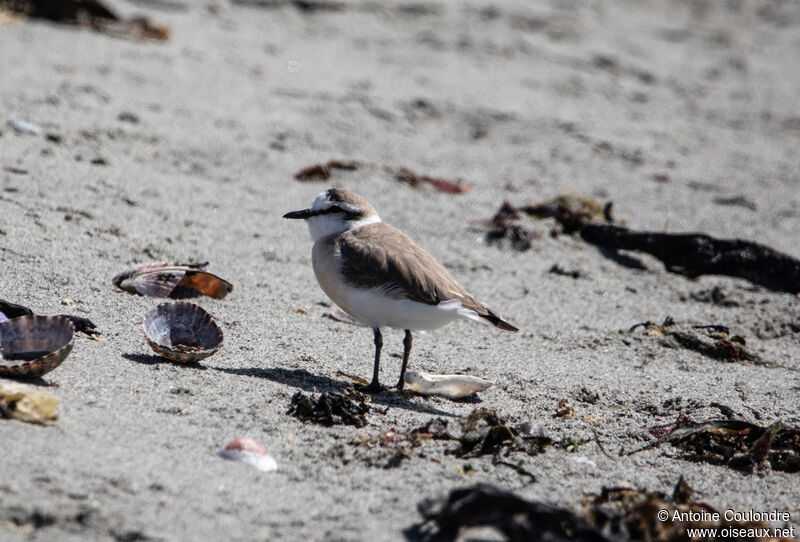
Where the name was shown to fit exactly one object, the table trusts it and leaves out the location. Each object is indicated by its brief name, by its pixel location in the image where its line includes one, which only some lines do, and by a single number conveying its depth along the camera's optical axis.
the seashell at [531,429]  7.52
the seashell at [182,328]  8.27
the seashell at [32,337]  7.23
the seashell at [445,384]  8.41
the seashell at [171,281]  9.35
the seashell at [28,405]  6.30
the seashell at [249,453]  6.38
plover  8.64
